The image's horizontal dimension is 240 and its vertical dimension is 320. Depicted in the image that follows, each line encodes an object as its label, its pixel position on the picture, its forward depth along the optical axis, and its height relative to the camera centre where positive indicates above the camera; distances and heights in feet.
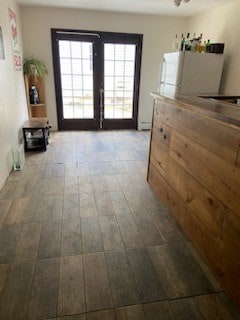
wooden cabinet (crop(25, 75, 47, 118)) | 15.37 -2.18
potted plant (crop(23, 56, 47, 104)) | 14.48 -0.39
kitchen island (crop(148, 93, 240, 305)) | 4.66 -2.36
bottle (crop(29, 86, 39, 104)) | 15.41 -1.66
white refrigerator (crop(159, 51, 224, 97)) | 12.08 +0.13
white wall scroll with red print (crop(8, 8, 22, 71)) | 11.87 +1.42
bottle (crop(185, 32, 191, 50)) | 12.37 +1.44
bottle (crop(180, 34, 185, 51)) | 12.23 +1.38
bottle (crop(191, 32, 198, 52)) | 12.53 +1.51
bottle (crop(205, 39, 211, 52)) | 12.51 +1.43
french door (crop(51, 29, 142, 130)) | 15.55 -0.50
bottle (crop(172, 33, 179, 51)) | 13.34 +1.49
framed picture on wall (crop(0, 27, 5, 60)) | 9.83 +0.74
